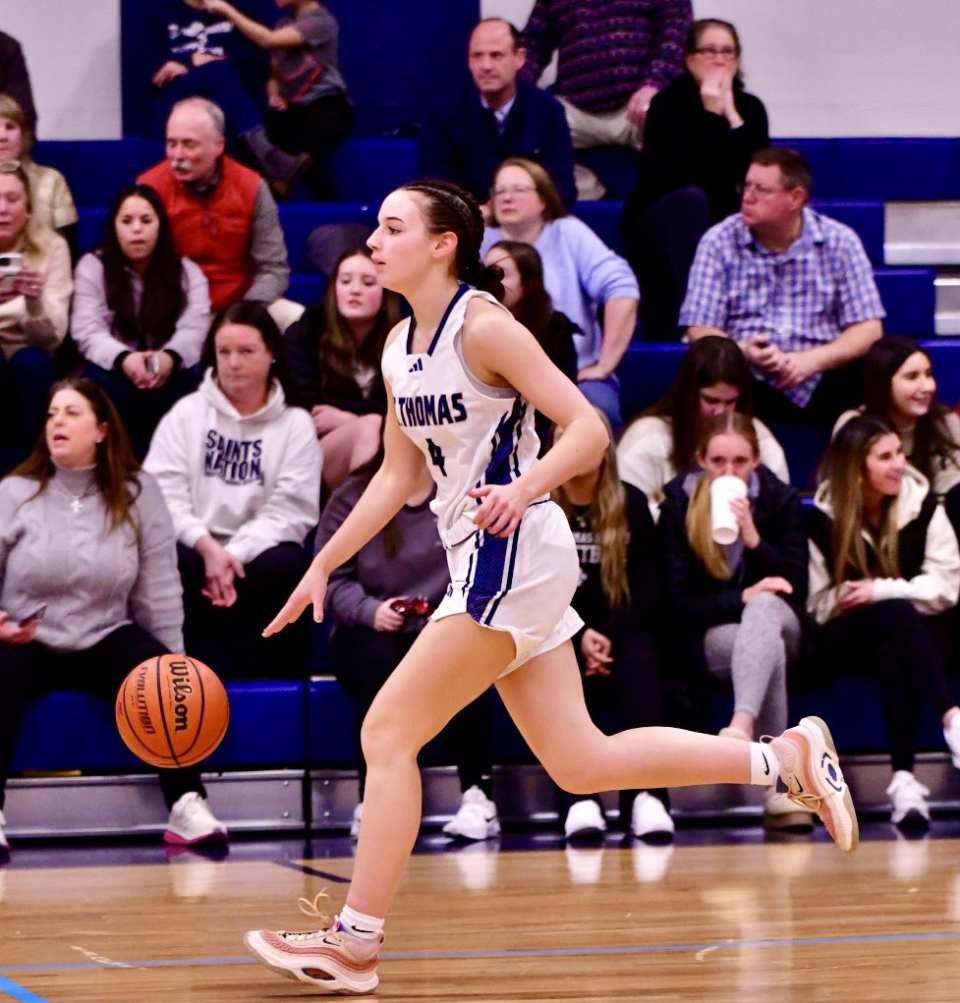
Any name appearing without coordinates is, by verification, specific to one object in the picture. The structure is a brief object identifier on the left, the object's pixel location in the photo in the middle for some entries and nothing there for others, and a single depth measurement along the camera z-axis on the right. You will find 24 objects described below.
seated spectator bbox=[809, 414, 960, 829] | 11.48
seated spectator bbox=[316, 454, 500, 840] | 11.07
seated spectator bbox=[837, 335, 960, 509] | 12.73
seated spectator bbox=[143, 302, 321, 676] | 11.91
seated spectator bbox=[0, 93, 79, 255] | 13.84
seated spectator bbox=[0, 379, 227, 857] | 11.23
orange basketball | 9.62
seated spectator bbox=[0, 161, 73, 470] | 12.84
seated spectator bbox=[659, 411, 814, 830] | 11.33
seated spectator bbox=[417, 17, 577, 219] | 14.95
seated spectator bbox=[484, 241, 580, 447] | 12.20
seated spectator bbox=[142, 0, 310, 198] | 15.98
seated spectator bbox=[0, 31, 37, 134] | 15.65
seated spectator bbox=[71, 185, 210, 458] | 13.05
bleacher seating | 11.28
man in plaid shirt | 13.62
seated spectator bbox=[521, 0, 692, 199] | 16.52
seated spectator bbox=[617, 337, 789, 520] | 12.52
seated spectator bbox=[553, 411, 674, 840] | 11.26
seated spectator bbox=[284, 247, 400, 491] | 12.79
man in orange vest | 13.98
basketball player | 6.34
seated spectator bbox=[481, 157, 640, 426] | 13.56
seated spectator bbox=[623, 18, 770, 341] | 14.64
